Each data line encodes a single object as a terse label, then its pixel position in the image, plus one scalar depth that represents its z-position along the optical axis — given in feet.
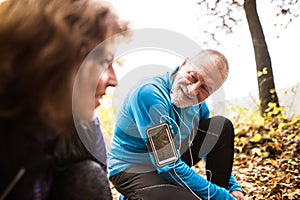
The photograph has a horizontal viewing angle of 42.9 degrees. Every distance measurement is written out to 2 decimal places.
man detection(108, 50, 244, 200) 4.51
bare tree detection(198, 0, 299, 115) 8.89
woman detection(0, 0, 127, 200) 2.43
